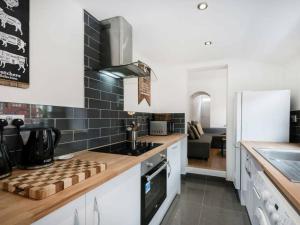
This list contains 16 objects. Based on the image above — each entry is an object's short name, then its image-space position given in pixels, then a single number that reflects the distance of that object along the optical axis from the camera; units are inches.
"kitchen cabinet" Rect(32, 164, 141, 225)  27.4
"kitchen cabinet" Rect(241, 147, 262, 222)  61.2
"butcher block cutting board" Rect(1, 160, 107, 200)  25.8
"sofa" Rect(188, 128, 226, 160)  155.8
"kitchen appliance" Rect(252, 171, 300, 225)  29.9
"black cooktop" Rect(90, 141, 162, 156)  58.3
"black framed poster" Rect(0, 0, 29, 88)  37.6
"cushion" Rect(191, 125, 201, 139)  175.8
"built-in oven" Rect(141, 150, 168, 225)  54.5
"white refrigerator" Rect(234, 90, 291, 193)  87.3
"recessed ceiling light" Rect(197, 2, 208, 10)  56.3
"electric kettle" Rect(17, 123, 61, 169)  37.9
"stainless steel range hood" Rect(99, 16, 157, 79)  64.7
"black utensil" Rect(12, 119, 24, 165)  38.2
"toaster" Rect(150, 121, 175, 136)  109.0
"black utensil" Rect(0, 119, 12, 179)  31.6
